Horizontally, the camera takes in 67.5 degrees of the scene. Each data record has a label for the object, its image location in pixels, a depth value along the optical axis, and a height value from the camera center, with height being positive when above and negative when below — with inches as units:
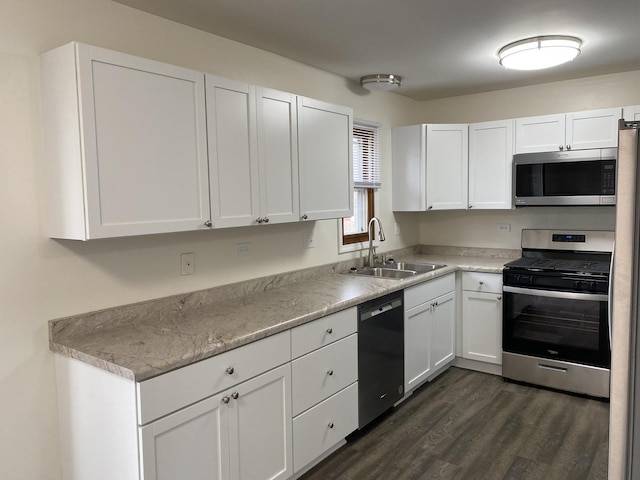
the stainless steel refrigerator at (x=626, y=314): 54.8 -13.0
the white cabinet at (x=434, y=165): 162.6 +14.1
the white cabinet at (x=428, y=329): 131.0 -36.1
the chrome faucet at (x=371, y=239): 149.3 -9.7
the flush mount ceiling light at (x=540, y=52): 110.8 +36.4
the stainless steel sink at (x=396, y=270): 146.6 -19.6
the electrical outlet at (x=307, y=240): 131.5 -8.5
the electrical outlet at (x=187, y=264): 99.3 -10.8
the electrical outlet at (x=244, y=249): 112.0 -9.0
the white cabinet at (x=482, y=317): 149.9 -35.6
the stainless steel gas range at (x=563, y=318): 131.7 -32.9
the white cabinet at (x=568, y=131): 139.7 +21.9
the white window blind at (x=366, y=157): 151.2 +16.7
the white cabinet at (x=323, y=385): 94.0 -36.9
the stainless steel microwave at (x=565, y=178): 137.0 +7.8
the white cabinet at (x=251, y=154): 90.9 +11.7
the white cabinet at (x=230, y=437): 69.0 -36.1
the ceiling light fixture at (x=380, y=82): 141.4 +37.4
